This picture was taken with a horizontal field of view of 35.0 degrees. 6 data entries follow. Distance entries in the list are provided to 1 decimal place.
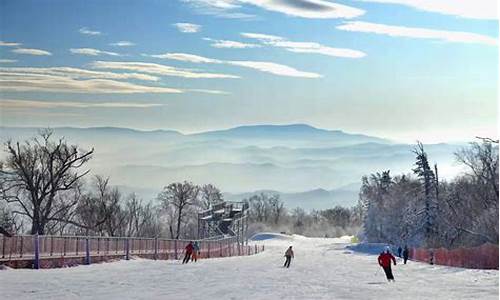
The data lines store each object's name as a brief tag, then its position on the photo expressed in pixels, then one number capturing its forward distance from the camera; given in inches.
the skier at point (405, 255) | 2276.1
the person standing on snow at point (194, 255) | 1807.3
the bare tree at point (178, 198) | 4980.3
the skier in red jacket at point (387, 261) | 1215.6
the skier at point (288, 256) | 1715.1
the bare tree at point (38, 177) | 2674.7
